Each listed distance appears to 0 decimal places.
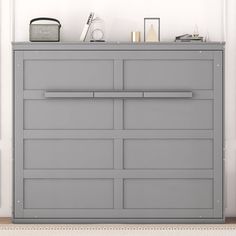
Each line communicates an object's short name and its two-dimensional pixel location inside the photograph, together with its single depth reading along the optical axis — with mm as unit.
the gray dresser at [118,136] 4473
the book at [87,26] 4609
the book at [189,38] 4574
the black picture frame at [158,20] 4824
